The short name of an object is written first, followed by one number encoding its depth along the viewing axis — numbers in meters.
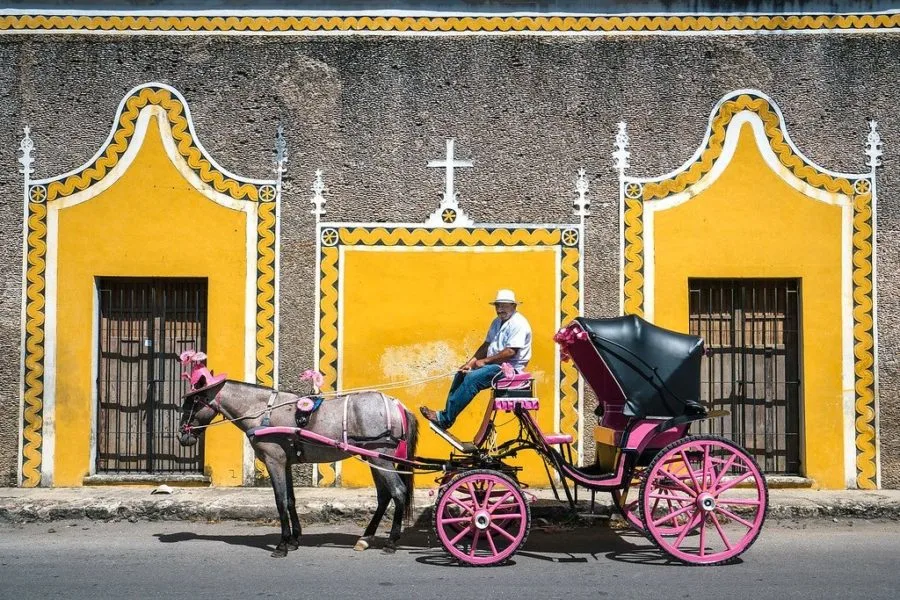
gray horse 7.23
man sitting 7.25
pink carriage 6.77
